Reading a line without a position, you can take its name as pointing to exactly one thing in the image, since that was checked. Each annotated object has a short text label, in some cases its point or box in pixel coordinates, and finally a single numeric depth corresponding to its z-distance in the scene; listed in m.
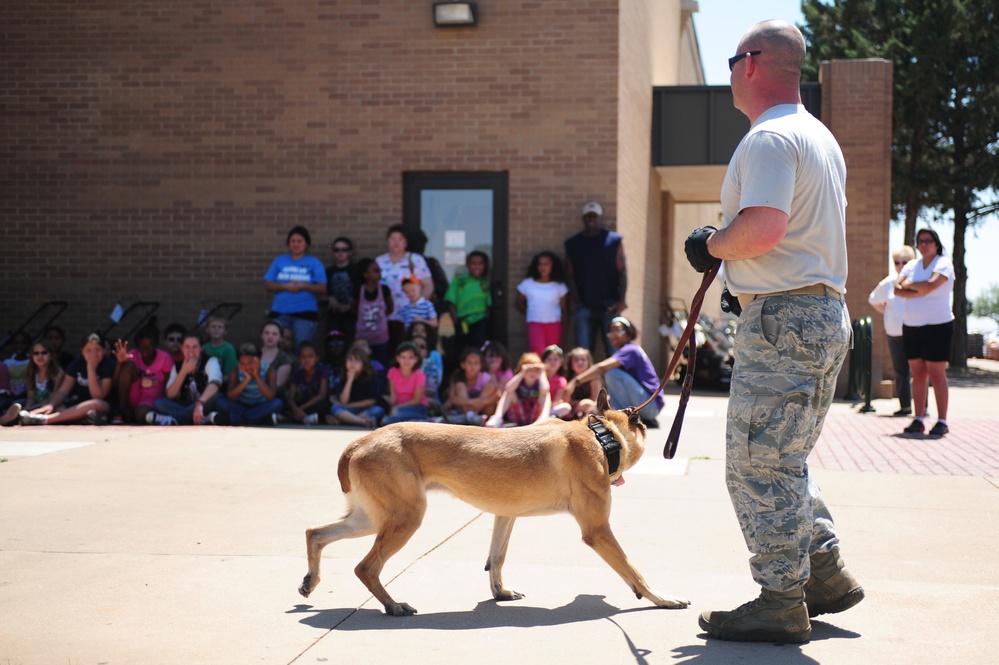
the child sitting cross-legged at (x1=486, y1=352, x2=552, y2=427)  9.95
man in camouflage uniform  3.72
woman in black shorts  9.85
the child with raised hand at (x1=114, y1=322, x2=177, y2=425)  10.79
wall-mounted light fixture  12.70
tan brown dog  4.33
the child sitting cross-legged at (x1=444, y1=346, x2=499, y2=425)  10.65
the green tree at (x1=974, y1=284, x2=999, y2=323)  51.68
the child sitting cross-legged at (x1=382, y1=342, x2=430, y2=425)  10.43
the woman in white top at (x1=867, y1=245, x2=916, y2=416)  11.69
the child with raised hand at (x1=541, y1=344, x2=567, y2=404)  10.48
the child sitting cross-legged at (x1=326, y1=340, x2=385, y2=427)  10.66
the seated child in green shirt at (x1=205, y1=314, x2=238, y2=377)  11.42
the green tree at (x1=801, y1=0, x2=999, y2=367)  24.69
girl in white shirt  12.16
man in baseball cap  12.27
